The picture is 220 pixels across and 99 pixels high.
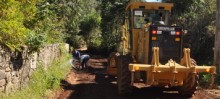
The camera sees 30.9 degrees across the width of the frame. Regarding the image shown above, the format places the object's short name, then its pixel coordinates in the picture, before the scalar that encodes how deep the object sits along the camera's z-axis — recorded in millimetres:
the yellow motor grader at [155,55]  11914
